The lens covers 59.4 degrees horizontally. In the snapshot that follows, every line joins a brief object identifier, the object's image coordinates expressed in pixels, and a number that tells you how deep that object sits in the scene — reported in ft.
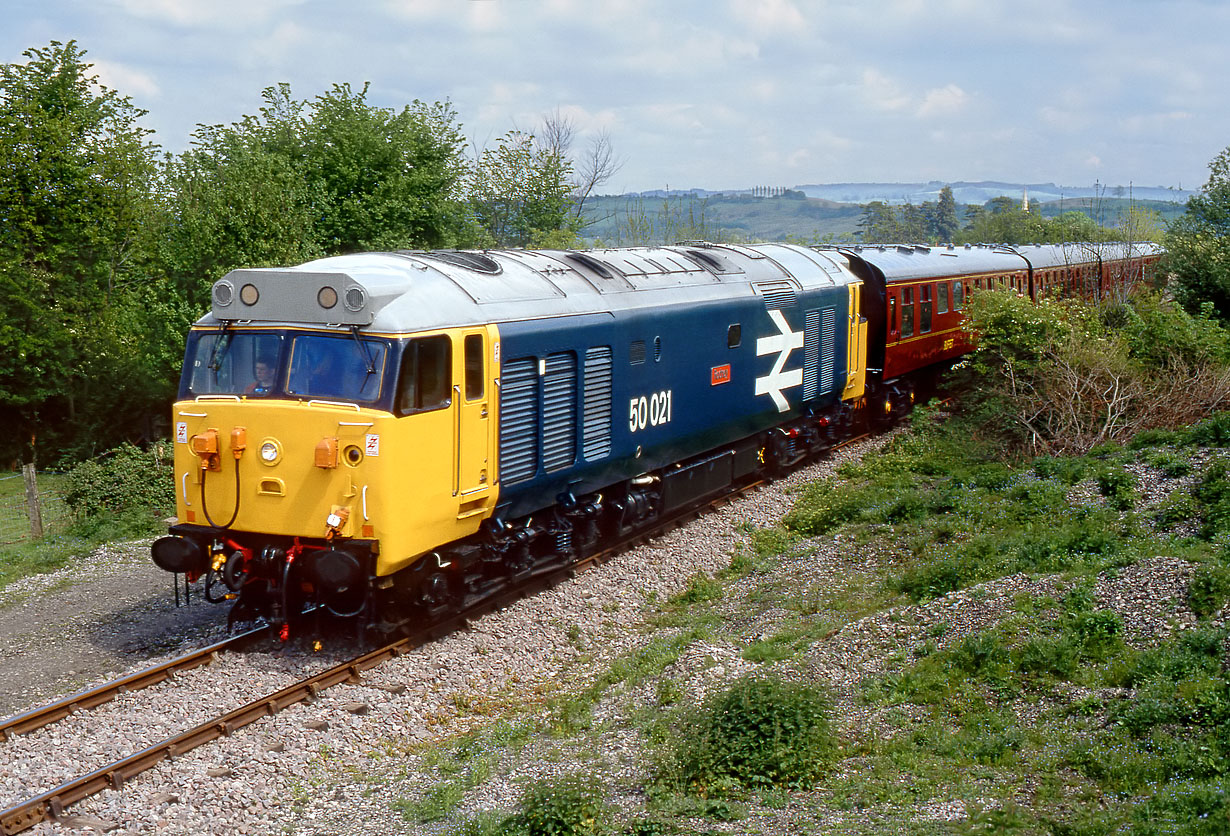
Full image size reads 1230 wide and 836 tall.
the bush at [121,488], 60.90
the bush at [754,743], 27.20
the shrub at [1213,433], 53.16
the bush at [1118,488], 46.32
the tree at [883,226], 393.29
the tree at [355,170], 100.49
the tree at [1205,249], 86.43
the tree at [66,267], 97.25
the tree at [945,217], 508.12
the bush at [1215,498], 40.60
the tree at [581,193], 185.23
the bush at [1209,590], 32.63
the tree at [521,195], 146.61
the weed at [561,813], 24.26
